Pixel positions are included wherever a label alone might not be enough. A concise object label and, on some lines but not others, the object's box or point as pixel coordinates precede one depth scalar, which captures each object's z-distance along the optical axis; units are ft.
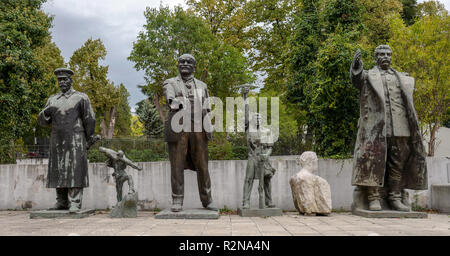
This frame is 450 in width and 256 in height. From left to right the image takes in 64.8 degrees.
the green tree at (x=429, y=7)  80.19
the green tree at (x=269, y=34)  74.88
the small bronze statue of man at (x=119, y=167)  21.77
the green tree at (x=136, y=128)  143.97
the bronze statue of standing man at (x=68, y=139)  21.04
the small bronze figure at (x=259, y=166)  21.85
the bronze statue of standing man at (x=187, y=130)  20.86
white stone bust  21.56
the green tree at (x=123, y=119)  123.85
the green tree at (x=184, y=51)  68.90
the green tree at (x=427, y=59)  51.21
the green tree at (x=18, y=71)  35.40
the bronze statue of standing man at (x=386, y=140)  20.58
